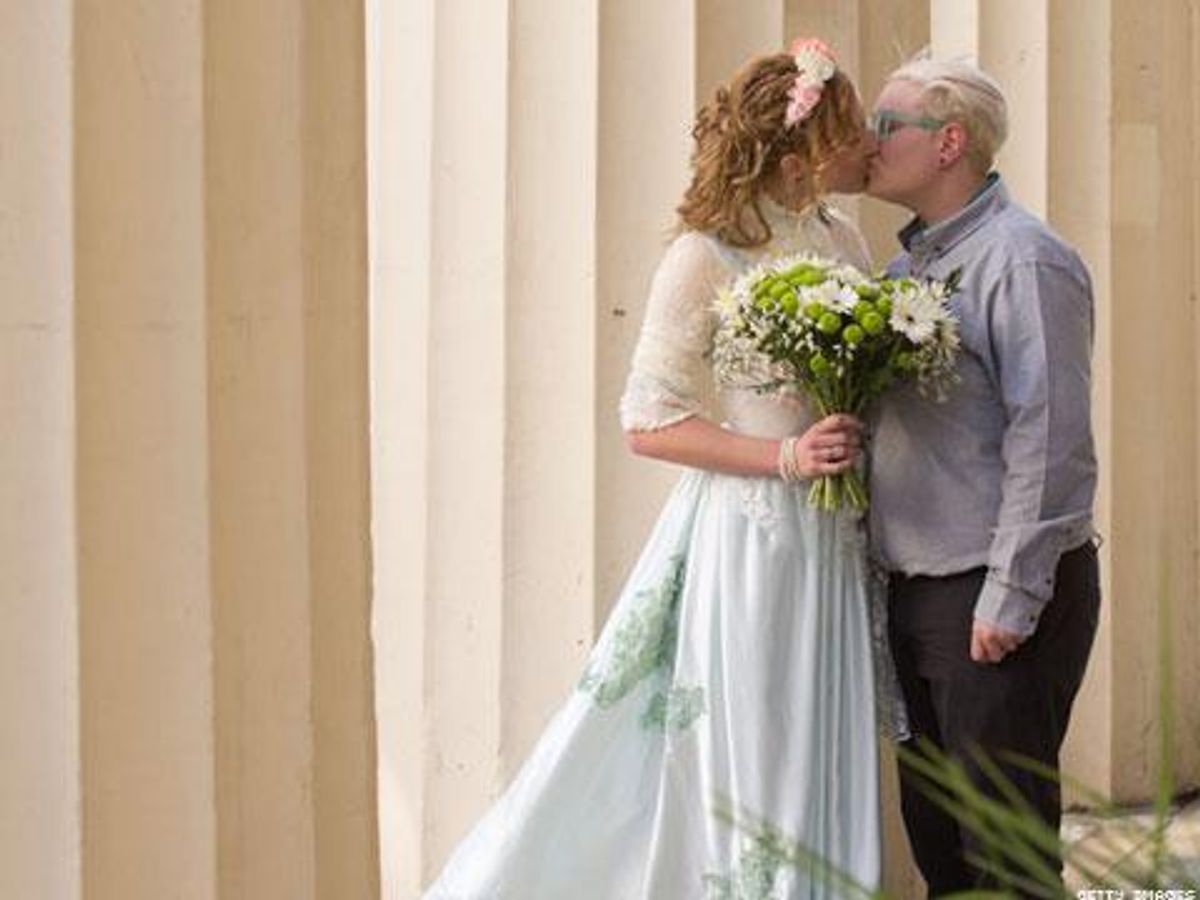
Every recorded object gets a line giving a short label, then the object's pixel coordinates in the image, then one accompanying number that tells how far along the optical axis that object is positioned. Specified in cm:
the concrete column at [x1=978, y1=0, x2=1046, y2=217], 1778
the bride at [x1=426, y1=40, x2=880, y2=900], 1120
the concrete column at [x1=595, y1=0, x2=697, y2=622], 1420
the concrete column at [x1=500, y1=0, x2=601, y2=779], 1431
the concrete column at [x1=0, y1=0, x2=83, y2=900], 776
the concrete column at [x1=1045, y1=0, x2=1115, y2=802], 1794
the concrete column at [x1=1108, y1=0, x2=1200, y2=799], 1820
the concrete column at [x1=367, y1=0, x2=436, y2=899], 1515
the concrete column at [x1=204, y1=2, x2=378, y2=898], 845
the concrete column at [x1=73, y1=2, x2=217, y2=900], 791
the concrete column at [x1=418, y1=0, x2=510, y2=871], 1456
